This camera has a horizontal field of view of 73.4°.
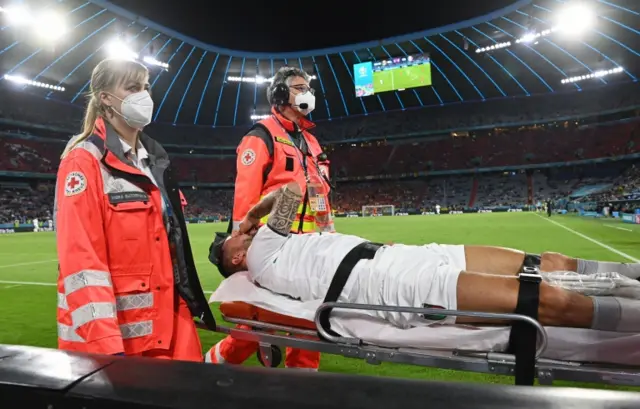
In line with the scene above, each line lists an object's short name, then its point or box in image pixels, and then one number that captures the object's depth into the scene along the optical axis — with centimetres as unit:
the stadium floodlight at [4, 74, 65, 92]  3520
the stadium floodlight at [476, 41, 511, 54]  3519
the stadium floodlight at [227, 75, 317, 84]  4325
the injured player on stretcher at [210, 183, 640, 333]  186
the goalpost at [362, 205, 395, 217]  4315
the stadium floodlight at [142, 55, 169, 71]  3324
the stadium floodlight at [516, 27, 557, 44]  3058
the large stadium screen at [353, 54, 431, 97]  3912
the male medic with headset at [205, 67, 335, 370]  294
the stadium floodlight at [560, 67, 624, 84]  4003
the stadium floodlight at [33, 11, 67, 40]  2547
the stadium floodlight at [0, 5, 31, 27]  2327
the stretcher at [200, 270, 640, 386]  167
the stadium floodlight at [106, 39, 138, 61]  2915
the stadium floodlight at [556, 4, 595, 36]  2620
